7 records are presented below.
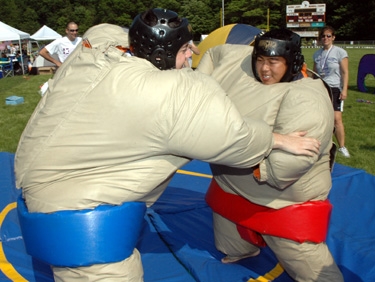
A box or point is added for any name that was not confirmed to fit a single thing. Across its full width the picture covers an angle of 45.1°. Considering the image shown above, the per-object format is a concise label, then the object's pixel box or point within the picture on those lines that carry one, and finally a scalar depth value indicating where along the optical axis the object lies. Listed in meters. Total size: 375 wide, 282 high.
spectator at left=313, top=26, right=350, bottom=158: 5.91
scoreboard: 40.91
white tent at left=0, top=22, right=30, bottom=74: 16.03
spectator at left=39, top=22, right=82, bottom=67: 7.99
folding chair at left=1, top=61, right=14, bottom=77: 18.07
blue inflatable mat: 3.11
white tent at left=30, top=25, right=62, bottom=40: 21.38
